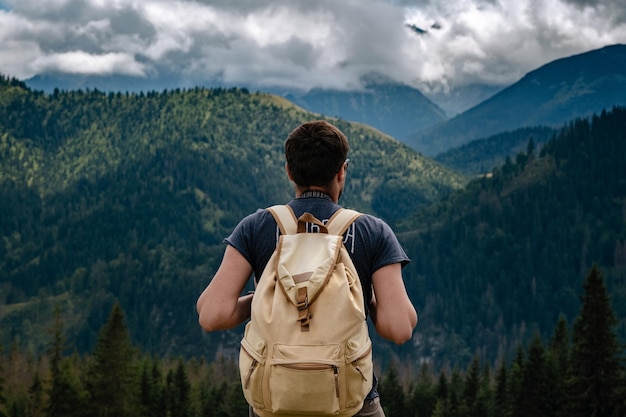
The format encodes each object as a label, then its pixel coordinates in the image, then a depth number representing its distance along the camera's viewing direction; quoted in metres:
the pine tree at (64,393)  75.12
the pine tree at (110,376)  71.56
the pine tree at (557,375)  60.34
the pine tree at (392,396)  102.56
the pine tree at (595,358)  51.28
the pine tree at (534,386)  71.19
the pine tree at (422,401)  105.88
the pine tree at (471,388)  99.44
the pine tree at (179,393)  95.38
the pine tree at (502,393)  82.19
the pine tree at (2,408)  56.97
